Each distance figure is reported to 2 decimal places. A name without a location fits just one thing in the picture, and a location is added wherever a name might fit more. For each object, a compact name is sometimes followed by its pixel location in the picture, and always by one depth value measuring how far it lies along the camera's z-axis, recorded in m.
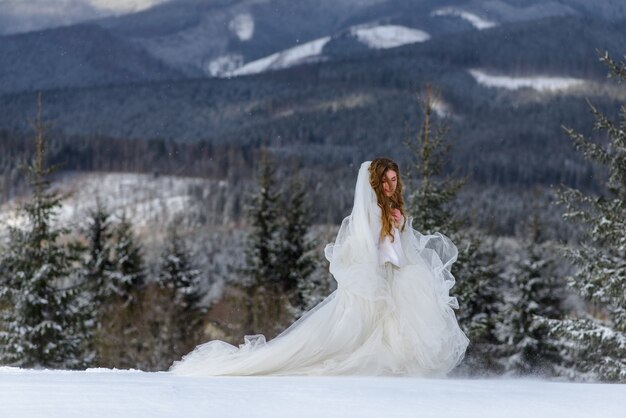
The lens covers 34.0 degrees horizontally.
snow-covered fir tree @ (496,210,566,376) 39.31
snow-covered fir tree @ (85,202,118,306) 48.44
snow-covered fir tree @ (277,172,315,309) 50.94
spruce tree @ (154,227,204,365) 50.34
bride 10.53
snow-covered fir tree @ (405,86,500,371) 26.22
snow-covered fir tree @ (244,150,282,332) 51.41
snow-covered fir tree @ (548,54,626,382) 22.12
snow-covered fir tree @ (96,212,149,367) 49.59
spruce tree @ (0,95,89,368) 29.03
